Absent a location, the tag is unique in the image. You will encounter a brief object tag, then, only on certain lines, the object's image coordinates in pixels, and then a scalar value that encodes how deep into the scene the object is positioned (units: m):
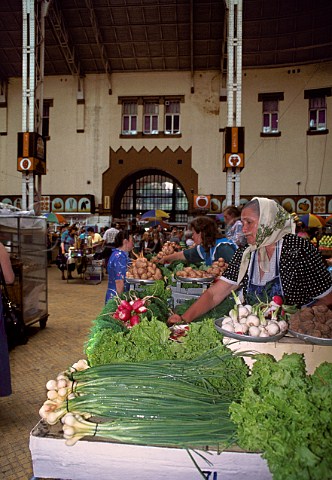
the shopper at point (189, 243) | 9.40
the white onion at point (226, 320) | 2.48
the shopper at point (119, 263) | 5.25
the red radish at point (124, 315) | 2.80
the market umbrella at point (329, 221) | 13.91
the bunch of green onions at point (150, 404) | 1.46
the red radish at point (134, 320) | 2.70
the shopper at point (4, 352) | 3.54
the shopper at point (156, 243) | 14.38
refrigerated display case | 6.00
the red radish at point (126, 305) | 2.87
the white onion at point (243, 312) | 2.54
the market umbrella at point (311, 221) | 13.27
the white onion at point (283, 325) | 2.41
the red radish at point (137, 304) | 2.91
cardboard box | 1.43
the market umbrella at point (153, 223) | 17.92
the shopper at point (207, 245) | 5.59
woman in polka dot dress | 2.89
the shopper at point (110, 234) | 13.45
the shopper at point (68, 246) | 13.06
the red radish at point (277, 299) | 2.78
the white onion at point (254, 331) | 2.29
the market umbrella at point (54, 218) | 15.78
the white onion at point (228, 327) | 2.37
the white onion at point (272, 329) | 2.32
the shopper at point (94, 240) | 14.63
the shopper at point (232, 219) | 5.83
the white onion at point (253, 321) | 2.40
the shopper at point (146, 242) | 14.80
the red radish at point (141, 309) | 2.88
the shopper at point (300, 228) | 9.08
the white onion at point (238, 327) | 2.34
